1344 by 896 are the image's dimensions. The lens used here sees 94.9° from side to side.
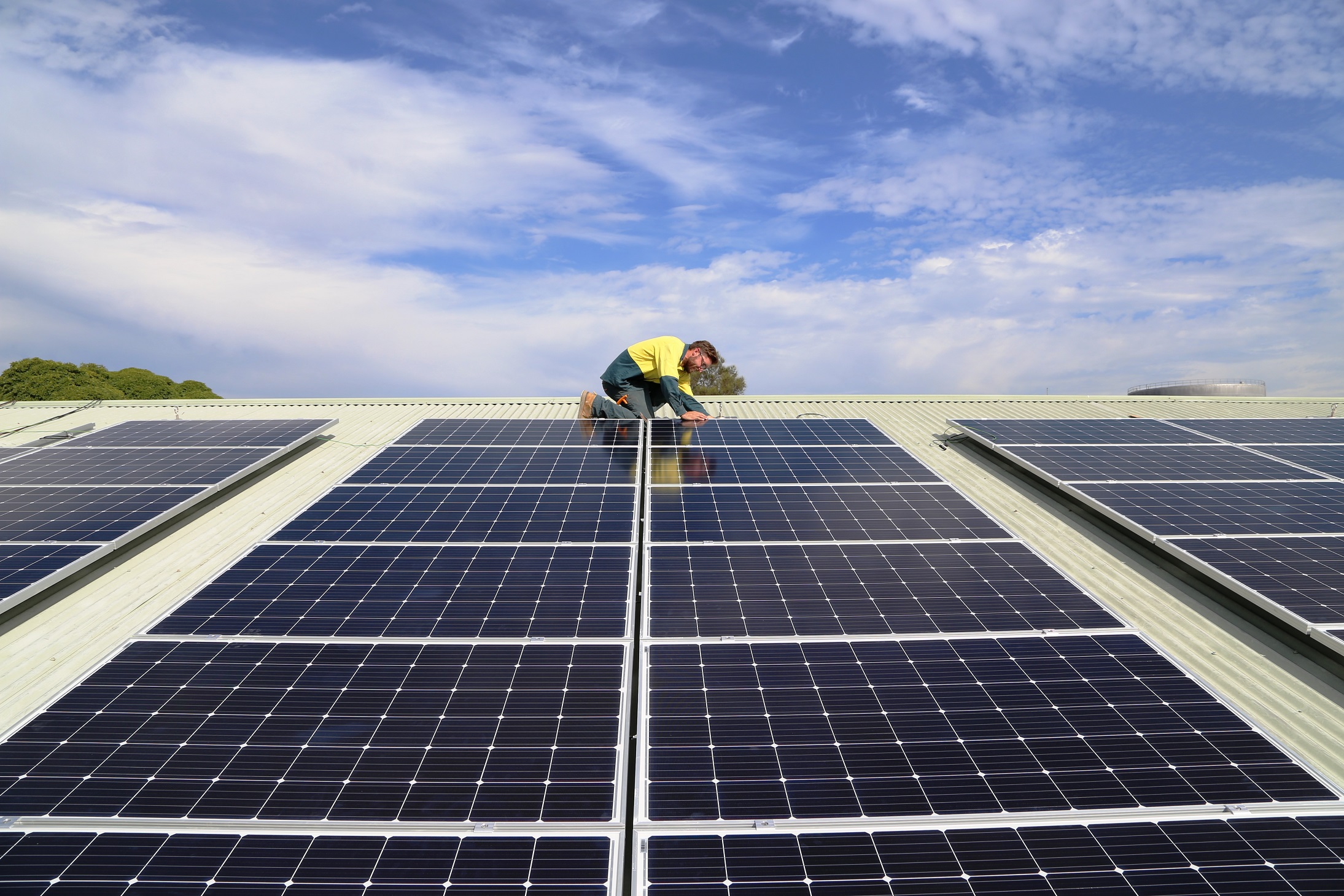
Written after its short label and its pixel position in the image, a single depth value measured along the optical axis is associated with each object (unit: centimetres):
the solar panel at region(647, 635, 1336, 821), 518
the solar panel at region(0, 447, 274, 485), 1177
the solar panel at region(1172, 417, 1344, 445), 1481
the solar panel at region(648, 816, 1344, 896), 452
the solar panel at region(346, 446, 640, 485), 1152
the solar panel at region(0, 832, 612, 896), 447
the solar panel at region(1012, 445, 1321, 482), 1200
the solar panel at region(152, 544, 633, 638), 721
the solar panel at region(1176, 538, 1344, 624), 773
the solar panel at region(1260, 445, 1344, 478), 1269
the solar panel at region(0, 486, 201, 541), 952
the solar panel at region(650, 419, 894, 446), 1395
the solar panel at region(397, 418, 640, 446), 1382
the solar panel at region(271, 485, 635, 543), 941
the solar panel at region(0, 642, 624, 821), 509
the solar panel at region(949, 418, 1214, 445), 1402
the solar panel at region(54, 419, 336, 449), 1402
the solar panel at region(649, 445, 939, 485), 1170
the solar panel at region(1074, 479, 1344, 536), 982
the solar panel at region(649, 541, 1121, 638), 727
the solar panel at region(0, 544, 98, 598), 806
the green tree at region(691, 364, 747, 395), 7300
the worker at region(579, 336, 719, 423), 1519
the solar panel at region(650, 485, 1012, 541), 945
